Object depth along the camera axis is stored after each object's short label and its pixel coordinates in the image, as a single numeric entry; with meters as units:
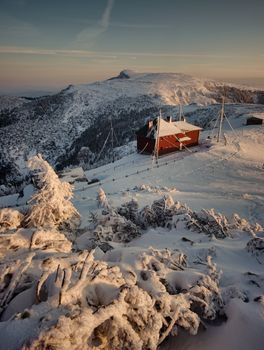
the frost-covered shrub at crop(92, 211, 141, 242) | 11.73
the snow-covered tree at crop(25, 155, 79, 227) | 10.89
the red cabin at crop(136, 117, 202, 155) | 47.50
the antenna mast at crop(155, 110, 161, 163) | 44.72
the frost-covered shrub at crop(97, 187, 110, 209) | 17.77
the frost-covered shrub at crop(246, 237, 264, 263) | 9.24
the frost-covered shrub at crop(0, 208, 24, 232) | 7.98
